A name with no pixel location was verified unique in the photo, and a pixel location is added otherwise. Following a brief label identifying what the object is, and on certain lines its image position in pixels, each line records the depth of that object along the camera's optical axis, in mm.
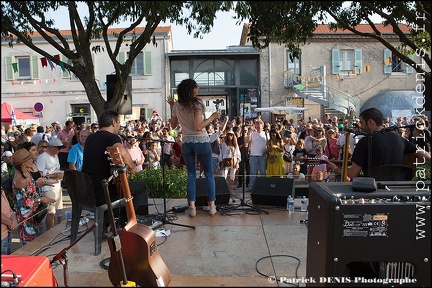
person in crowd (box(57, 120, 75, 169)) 11241
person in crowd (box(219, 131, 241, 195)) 10031
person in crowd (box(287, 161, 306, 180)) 9440
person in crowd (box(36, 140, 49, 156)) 7707
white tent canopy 23203
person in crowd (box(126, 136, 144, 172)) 8828
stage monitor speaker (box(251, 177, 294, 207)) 5898
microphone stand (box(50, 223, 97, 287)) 2799
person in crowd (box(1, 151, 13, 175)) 8286
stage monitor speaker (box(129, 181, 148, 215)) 4764
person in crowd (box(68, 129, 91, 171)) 6758
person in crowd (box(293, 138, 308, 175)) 9722
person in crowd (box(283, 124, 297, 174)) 10587
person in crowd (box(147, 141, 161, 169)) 10805
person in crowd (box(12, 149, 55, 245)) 5129
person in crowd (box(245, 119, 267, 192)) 9984
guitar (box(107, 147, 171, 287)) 2770
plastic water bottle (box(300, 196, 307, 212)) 5711
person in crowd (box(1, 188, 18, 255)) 2295
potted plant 7598
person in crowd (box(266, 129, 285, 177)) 9492
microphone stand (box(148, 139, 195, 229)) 4793
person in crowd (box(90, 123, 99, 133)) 11207
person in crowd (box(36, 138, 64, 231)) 5875
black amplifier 2227
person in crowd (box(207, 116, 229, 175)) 10227
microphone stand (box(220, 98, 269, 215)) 5698
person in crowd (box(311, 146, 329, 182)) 7561
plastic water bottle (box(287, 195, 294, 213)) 5652
